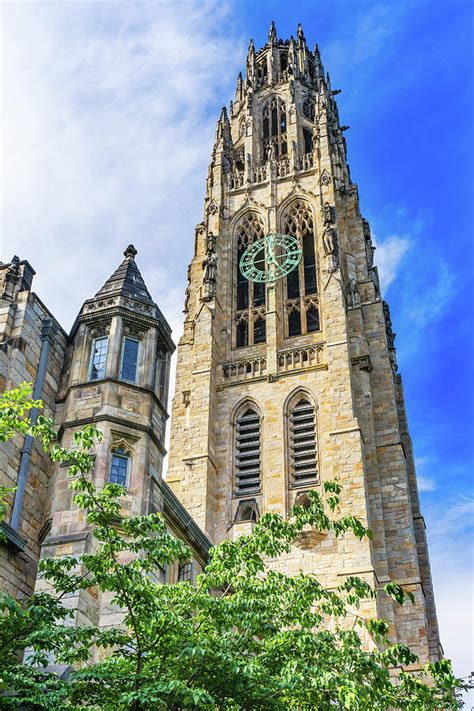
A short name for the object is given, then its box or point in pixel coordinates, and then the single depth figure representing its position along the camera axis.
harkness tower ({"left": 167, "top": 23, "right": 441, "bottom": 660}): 35.81
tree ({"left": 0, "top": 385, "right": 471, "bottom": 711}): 10.78
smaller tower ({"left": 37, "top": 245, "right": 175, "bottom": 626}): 15.59
